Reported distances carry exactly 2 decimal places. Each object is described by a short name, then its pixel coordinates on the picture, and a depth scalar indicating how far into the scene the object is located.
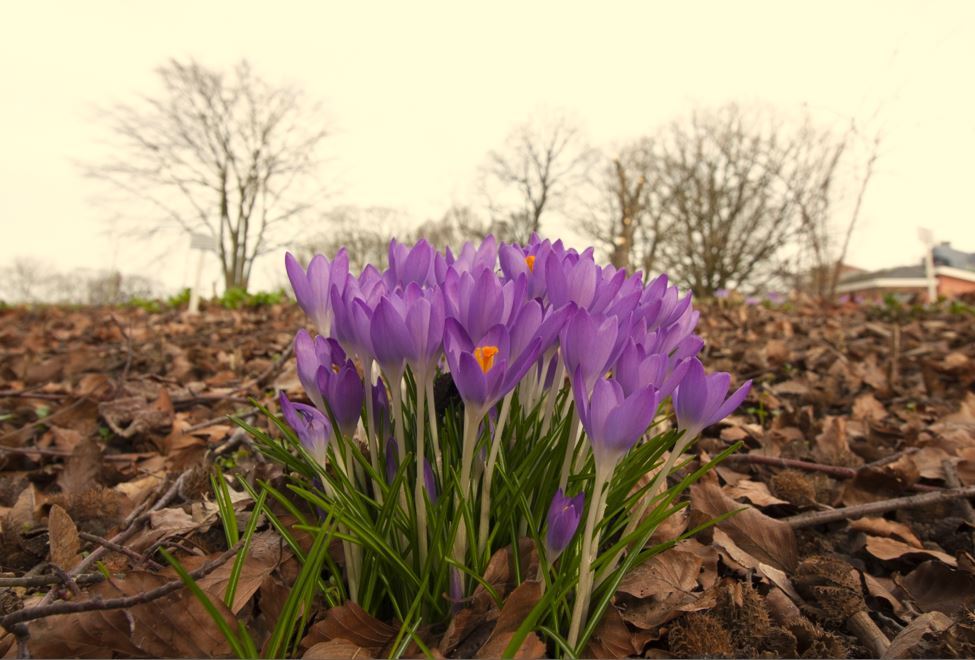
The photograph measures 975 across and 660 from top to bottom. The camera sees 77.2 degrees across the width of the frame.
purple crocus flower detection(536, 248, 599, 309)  0.26
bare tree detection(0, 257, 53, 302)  27.88
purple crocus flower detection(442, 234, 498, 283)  0.30
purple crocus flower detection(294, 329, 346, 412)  0.26
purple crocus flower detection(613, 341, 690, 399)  0.23
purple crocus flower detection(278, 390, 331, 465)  0.26
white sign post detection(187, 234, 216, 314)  5.49
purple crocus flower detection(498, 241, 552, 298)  0.29
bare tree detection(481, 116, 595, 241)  25.29
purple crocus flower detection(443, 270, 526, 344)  0.22
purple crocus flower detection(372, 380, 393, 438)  0.28
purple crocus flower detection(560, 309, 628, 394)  0.22
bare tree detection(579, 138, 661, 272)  20.23
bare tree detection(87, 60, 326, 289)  17.82
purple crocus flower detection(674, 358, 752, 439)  0.24
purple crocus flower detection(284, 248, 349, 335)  0.27
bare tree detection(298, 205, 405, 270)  25.14
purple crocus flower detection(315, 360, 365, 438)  0.26
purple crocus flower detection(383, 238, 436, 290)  0.30
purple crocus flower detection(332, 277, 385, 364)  0.24
